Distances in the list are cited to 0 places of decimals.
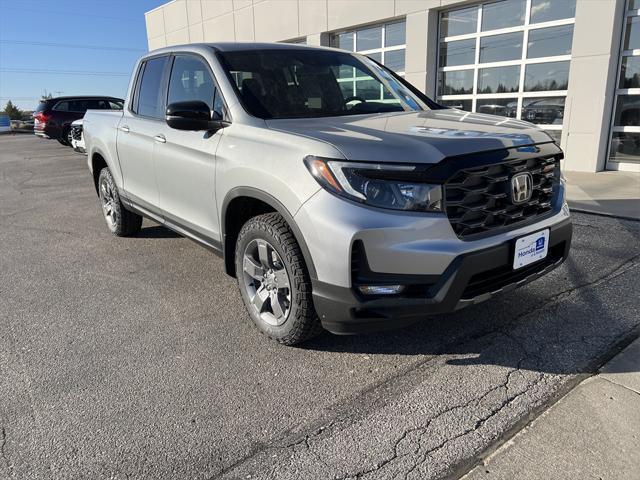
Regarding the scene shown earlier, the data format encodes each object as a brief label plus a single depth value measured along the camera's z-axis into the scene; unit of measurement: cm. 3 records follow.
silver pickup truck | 250
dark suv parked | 1847
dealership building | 883
